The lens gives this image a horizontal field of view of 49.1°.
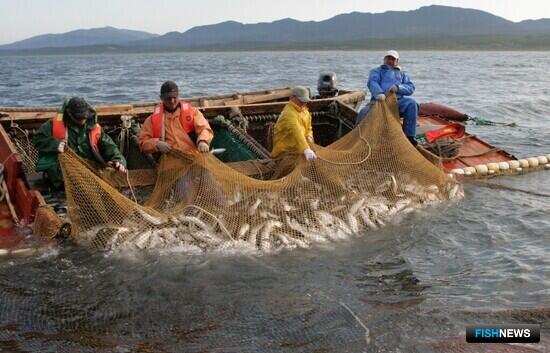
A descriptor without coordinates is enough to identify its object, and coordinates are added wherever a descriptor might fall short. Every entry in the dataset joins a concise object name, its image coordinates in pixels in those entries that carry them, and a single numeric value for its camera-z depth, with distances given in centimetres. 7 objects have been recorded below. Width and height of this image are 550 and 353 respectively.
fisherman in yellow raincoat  870
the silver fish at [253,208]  761
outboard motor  1388
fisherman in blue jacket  1084
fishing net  714
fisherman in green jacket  805
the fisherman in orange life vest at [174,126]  845
